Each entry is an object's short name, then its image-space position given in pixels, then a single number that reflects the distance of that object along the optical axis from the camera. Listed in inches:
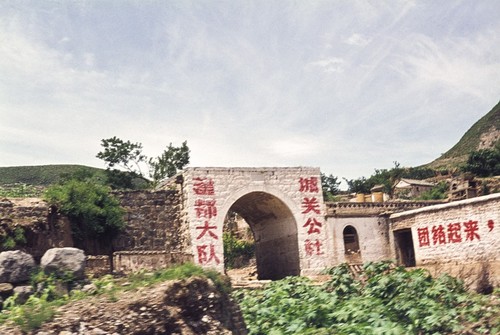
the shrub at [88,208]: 617.6
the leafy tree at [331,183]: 1846.7
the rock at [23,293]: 319.3
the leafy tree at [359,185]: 1886.1
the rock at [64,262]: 335.0
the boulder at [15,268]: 329.9
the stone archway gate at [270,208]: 711.7
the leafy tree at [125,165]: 1256.8
